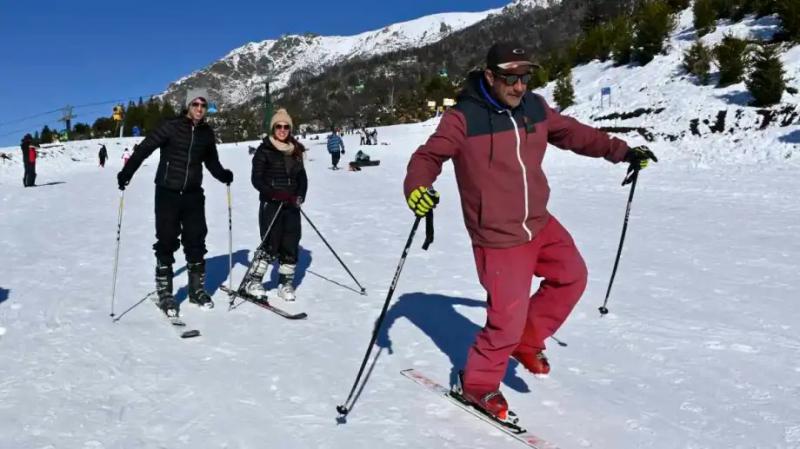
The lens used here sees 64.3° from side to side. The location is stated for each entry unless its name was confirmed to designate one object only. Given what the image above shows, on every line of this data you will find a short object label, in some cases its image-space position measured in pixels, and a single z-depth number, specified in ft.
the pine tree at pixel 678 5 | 106.52
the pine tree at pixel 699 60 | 76.23
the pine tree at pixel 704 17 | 89.51
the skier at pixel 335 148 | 88.22
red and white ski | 11.21
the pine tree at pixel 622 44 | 96.99
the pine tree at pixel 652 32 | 90.12
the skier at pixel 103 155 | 107.49
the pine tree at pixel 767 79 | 62.39
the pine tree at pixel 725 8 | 92.50
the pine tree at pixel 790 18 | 72.38
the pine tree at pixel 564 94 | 94.79
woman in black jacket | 21.66
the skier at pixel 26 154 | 68.23
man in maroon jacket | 11.50
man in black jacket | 19.07
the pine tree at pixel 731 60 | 71.46
